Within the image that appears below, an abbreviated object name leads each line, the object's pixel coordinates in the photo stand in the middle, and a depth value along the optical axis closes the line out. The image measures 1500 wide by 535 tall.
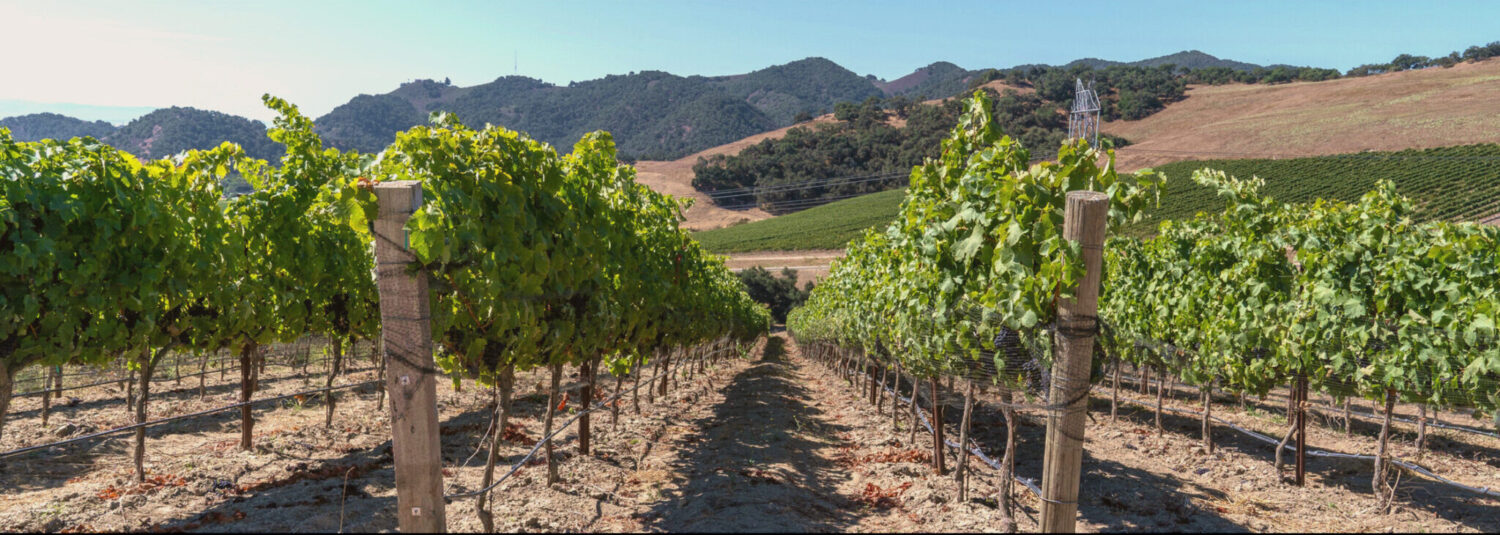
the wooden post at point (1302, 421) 7.36
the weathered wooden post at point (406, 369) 3.10
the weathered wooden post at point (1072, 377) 3.27
